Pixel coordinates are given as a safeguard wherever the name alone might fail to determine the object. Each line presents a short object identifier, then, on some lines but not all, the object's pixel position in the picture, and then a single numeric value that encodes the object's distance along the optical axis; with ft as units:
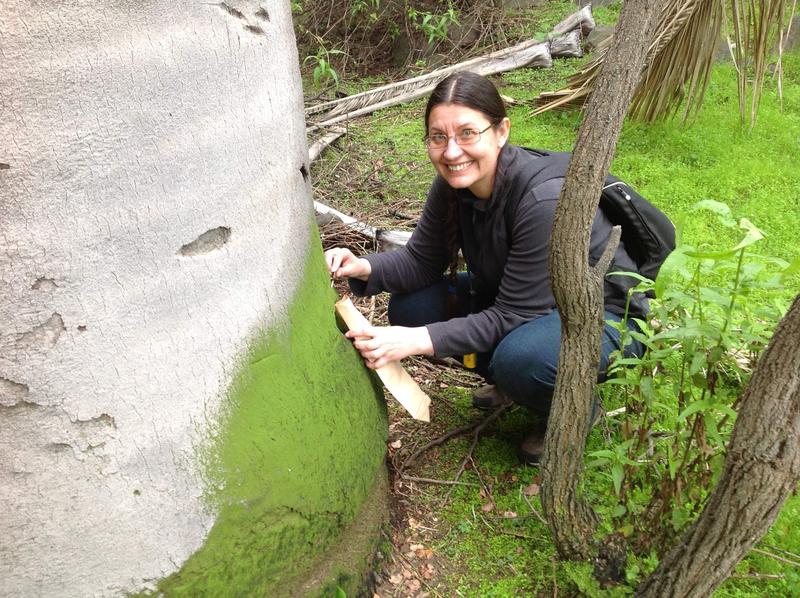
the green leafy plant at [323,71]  20.17
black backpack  7.31
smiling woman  6.93
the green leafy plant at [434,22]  23.25
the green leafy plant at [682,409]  4.88
